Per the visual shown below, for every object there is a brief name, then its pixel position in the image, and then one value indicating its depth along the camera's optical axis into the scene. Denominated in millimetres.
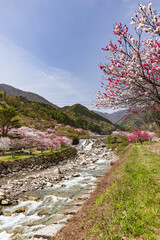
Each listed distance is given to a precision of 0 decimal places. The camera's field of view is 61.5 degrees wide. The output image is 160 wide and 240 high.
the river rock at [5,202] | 7773
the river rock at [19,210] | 6953
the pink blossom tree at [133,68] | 3531
